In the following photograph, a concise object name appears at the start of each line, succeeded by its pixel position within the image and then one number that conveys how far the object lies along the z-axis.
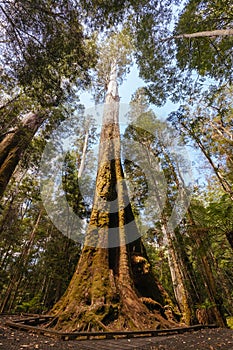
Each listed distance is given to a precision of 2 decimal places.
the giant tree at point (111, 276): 3.34
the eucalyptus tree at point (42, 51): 4.51
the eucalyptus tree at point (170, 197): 5.95
